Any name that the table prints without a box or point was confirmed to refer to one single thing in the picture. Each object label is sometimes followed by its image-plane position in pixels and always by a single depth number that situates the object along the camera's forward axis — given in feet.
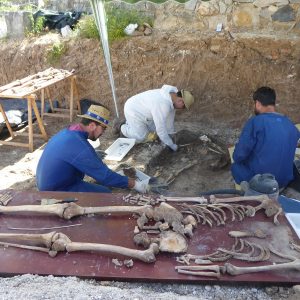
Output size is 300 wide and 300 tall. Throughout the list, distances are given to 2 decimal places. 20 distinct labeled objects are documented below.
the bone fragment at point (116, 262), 6.64
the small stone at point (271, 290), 6.25
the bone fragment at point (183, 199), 8.61
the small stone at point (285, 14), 20.02
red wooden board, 6.40
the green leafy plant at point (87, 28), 24.40
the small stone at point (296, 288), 6.12
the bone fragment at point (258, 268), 6.39
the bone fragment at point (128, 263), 6.59
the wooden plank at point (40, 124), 20.47
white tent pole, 16.85
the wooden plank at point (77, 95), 25.18
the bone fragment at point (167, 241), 6.90
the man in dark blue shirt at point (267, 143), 11.89
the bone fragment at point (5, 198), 8.49
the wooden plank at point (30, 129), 20.42
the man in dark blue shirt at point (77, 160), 11.09
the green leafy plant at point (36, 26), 27.20
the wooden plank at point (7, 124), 21.77
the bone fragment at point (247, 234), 7.34
